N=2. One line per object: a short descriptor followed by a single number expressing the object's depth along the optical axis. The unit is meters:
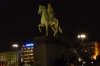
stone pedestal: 25.88
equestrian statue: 26.31
